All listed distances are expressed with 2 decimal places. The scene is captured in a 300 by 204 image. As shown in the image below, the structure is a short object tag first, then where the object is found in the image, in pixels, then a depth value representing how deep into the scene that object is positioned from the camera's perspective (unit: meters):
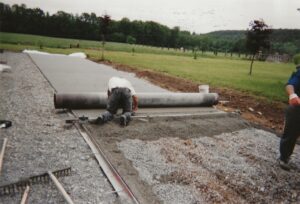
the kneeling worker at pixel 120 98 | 6.64
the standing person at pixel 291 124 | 4.91
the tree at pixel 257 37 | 23.19
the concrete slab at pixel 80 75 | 11.08
